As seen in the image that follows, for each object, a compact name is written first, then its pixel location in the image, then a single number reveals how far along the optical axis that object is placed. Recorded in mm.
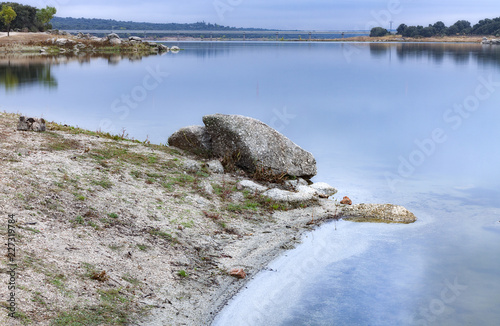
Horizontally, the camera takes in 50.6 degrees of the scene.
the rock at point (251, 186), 17375
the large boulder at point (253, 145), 19031
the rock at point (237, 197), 16416
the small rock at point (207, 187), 16266
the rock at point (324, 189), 18562
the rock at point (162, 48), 136175
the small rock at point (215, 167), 18406
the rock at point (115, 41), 126125
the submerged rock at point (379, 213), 16656
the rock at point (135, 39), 134325
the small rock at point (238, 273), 11859
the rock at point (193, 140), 20078
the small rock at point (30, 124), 17295
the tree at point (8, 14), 111438
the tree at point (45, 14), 135625
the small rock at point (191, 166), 17828
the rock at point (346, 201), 17750
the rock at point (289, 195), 16922
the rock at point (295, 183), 18703
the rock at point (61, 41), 110100
